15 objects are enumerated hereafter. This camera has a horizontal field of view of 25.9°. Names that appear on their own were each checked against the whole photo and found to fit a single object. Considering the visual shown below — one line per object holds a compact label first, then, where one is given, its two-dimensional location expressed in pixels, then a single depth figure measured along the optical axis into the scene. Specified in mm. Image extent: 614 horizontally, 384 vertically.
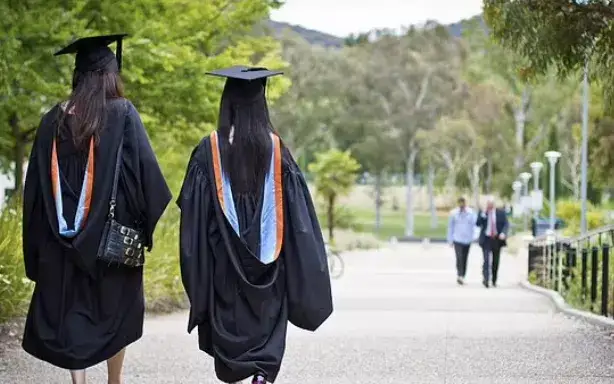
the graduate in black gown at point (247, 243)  6395
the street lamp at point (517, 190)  67500
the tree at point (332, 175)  49188
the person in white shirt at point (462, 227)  23219
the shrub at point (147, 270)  10766
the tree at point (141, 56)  13695
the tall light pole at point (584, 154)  28023
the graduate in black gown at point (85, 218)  6312
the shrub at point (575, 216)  35938
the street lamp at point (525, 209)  60188
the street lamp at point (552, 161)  40075
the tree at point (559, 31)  11039
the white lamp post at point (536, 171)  50562
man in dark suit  22844
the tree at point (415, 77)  76062
